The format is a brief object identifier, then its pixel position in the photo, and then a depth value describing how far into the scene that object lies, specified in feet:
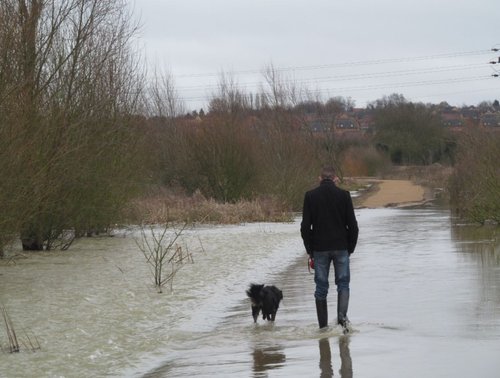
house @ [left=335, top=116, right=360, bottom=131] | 477.36
